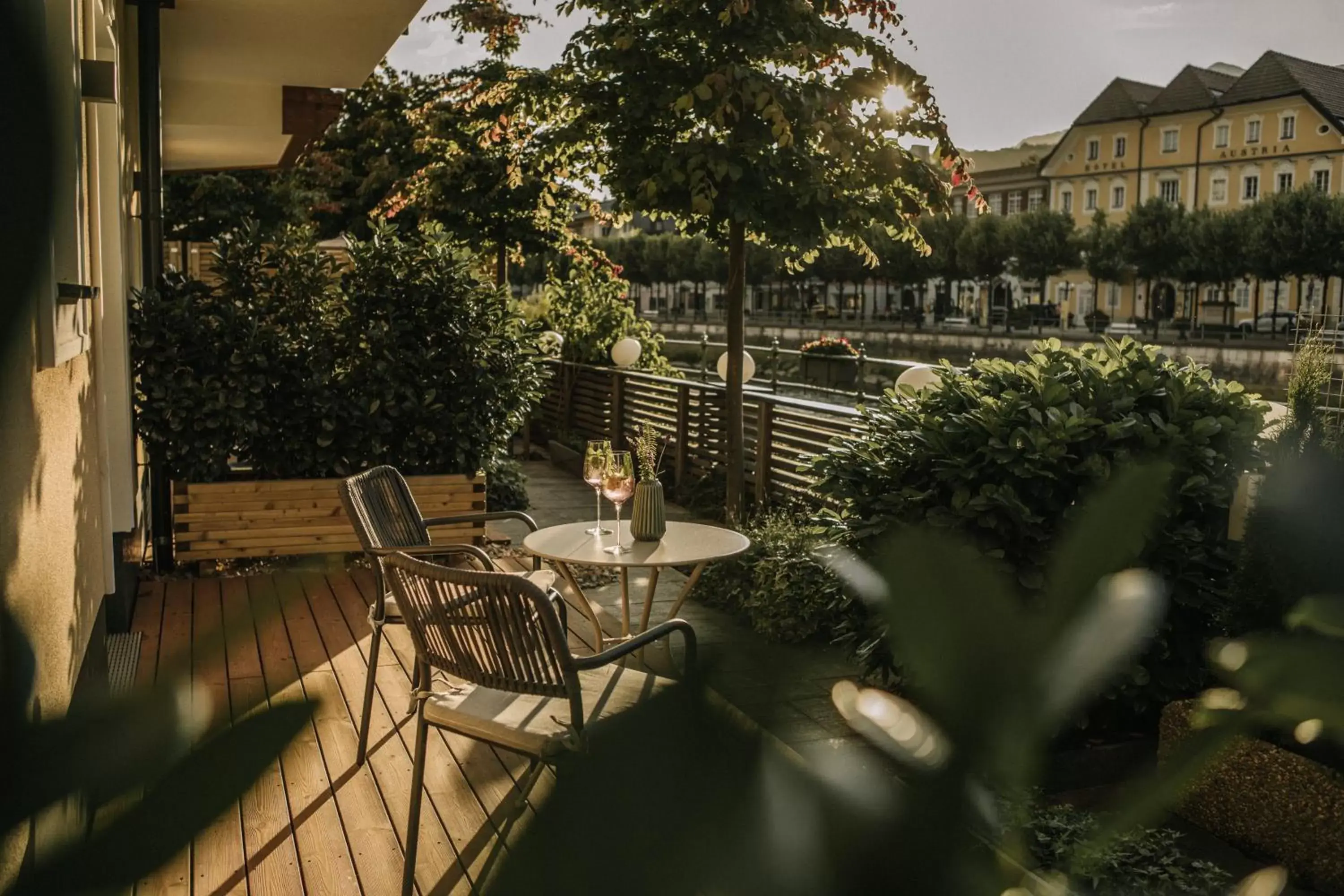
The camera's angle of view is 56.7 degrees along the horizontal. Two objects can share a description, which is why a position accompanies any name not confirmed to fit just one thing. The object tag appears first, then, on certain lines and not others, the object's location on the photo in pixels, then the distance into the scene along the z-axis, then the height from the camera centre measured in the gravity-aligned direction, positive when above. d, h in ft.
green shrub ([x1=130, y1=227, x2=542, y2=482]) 20.42 -0.91
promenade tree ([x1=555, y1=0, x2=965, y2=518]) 19.93 +3.25
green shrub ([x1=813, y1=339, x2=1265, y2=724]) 11.89 -1.32
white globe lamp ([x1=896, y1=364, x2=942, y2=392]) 24.45 -1.11
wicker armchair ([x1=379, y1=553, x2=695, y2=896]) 8.05 -2.31
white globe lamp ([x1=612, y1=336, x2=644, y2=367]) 36.94 -1.08
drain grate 13.53 -4.10
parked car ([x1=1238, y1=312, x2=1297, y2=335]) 130.11 +0.52
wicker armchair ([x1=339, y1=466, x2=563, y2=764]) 11.86 -2.27
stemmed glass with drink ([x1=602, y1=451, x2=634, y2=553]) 15.01 -2.00
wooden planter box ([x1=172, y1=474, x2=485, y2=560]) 20.83 -3.60
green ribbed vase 14.64 -2.33
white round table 13.69 -2.66
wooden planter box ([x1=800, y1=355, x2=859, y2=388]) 59.62 -2.50
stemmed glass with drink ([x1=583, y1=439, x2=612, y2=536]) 15.39 -1.86
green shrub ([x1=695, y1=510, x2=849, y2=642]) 16.11 -3.79
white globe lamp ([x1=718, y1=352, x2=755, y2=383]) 34.65 -1.44
